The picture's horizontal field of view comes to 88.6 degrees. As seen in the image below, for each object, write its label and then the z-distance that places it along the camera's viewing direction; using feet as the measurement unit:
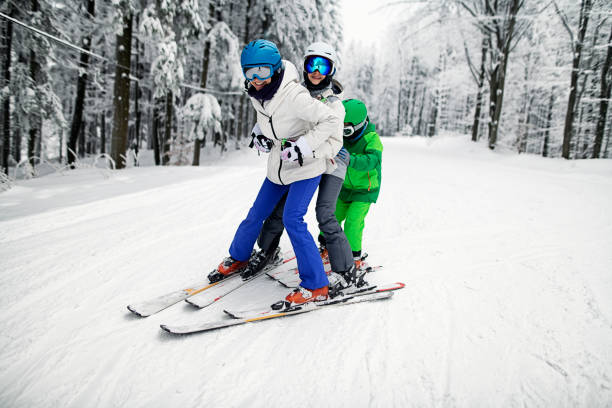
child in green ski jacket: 9.86
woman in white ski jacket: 7.79
